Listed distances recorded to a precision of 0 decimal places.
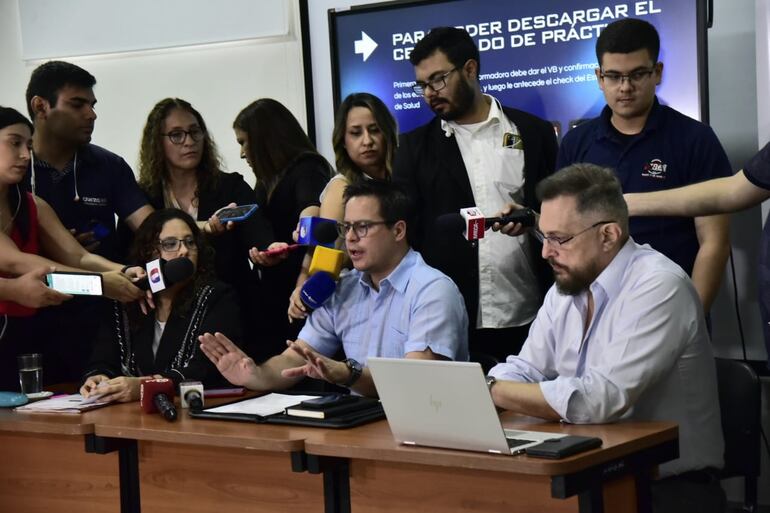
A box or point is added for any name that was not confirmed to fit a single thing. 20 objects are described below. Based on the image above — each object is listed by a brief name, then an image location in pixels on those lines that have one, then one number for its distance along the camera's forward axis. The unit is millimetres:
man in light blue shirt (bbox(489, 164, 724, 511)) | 2504
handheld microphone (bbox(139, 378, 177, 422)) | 2990
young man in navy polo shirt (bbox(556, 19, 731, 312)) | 3326
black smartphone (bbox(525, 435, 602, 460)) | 2148
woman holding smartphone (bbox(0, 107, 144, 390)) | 3506
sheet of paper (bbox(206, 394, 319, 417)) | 2865
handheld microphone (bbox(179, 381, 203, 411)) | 3021
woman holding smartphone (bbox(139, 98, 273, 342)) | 4059
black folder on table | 2654
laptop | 2180
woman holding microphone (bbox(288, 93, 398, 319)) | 4035
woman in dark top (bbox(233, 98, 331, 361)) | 4078
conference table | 2250
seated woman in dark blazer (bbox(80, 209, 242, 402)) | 3535
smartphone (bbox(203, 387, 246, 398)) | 3256
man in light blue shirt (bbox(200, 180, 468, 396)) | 3201
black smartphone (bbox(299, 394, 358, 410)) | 2729
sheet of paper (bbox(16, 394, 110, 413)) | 3113
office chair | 2816
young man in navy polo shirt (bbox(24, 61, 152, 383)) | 3908
